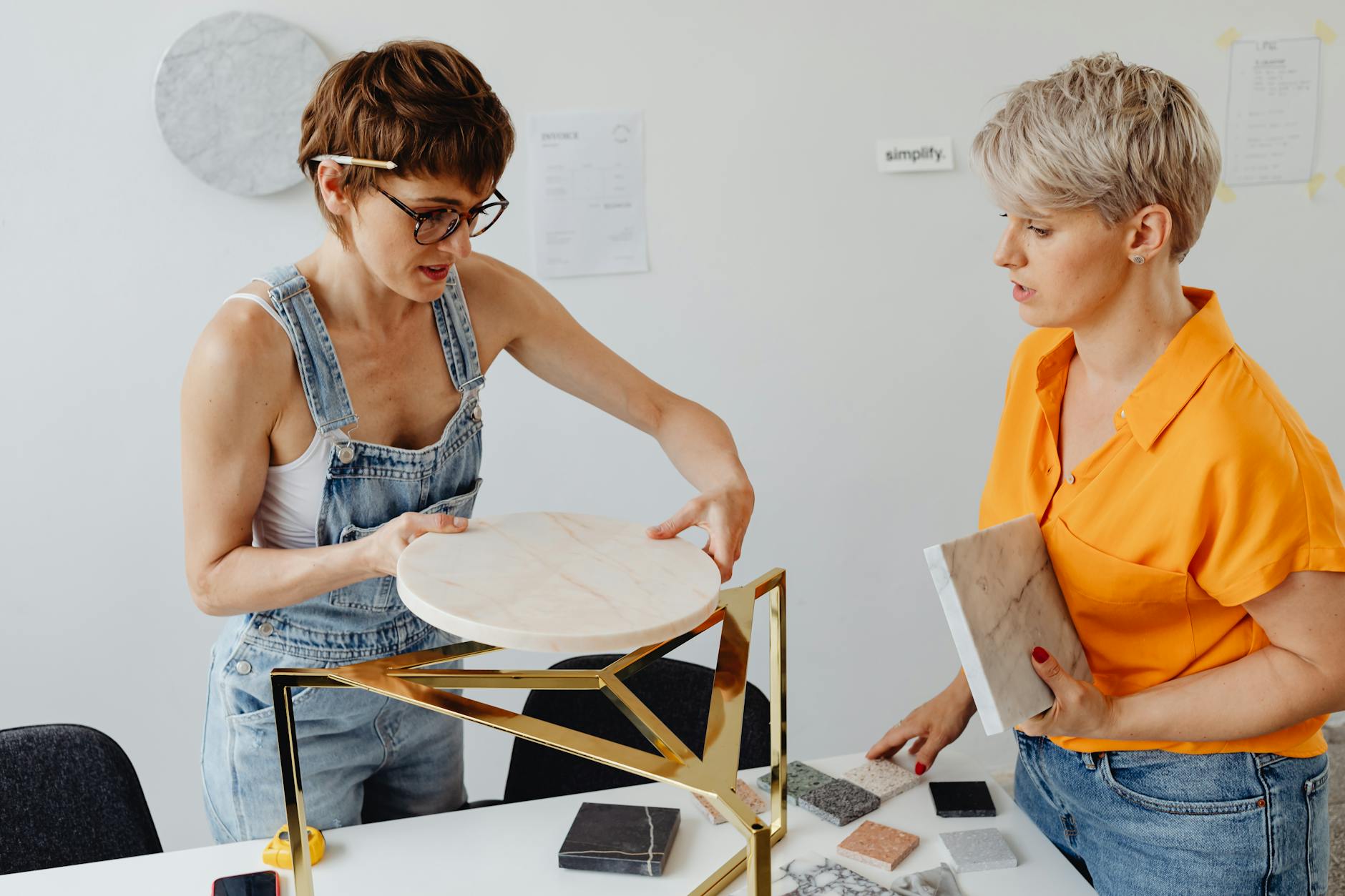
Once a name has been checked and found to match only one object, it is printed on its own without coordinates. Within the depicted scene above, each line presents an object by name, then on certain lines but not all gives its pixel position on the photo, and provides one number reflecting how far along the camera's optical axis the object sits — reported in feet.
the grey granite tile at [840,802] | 4.95
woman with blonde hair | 4.07
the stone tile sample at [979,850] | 4.63
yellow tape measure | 4.66
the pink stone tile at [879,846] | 4.61
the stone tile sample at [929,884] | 4.42
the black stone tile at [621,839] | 4.57
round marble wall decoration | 7.80
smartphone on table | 4.47
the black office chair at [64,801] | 5.31
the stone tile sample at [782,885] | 4.44
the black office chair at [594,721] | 6.16
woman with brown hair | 4.22
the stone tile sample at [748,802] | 4.95
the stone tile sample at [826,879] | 4.43
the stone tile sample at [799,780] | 5.14
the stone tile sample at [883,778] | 5.16
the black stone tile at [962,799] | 4.99
